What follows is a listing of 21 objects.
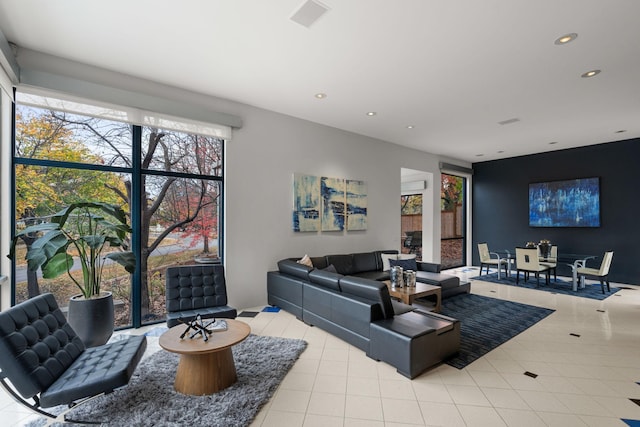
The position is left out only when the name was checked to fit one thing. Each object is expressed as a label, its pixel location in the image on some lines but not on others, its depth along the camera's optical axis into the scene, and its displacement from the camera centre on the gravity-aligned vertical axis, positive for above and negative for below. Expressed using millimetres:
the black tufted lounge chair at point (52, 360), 1881 -1083
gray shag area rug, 2137 -1491
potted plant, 2838 -434
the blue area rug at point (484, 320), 3346 -1544
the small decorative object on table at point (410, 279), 4562 -1007
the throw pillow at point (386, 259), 5982 -914
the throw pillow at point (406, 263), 5629 -945
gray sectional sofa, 2771 -1143
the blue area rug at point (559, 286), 5793 -1571
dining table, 6063 -1030
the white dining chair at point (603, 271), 5867 -1149
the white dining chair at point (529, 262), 6250 -1036
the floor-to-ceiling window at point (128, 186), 3258 +369
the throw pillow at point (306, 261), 4885 -779
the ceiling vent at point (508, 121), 5309 +1714
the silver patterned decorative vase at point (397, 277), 4609 -997
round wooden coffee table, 2375 -1261
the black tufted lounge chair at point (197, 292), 3473 -975
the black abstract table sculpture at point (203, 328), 2570 -1056
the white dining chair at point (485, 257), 7715 -1123
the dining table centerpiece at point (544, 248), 6863 -783
